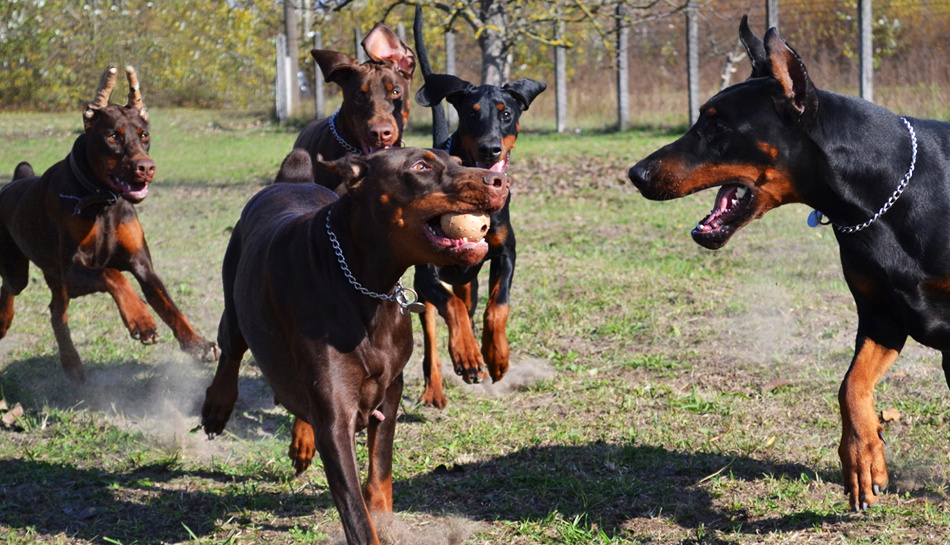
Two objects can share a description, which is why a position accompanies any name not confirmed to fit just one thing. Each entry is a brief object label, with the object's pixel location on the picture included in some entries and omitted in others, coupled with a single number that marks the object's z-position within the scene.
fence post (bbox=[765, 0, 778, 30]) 15.16
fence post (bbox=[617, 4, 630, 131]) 17.37
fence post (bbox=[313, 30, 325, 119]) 22.64
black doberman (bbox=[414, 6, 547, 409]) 5.09
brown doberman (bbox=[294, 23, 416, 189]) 5.79
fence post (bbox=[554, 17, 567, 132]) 17.84
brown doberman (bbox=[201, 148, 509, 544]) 3.23
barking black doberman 3.60
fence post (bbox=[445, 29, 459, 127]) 18.25
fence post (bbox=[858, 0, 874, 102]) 14.02
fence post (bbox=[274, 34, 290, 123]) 24.08
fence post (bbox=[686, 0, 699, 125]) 16.30
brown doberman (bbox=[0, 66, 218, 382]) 5.59
